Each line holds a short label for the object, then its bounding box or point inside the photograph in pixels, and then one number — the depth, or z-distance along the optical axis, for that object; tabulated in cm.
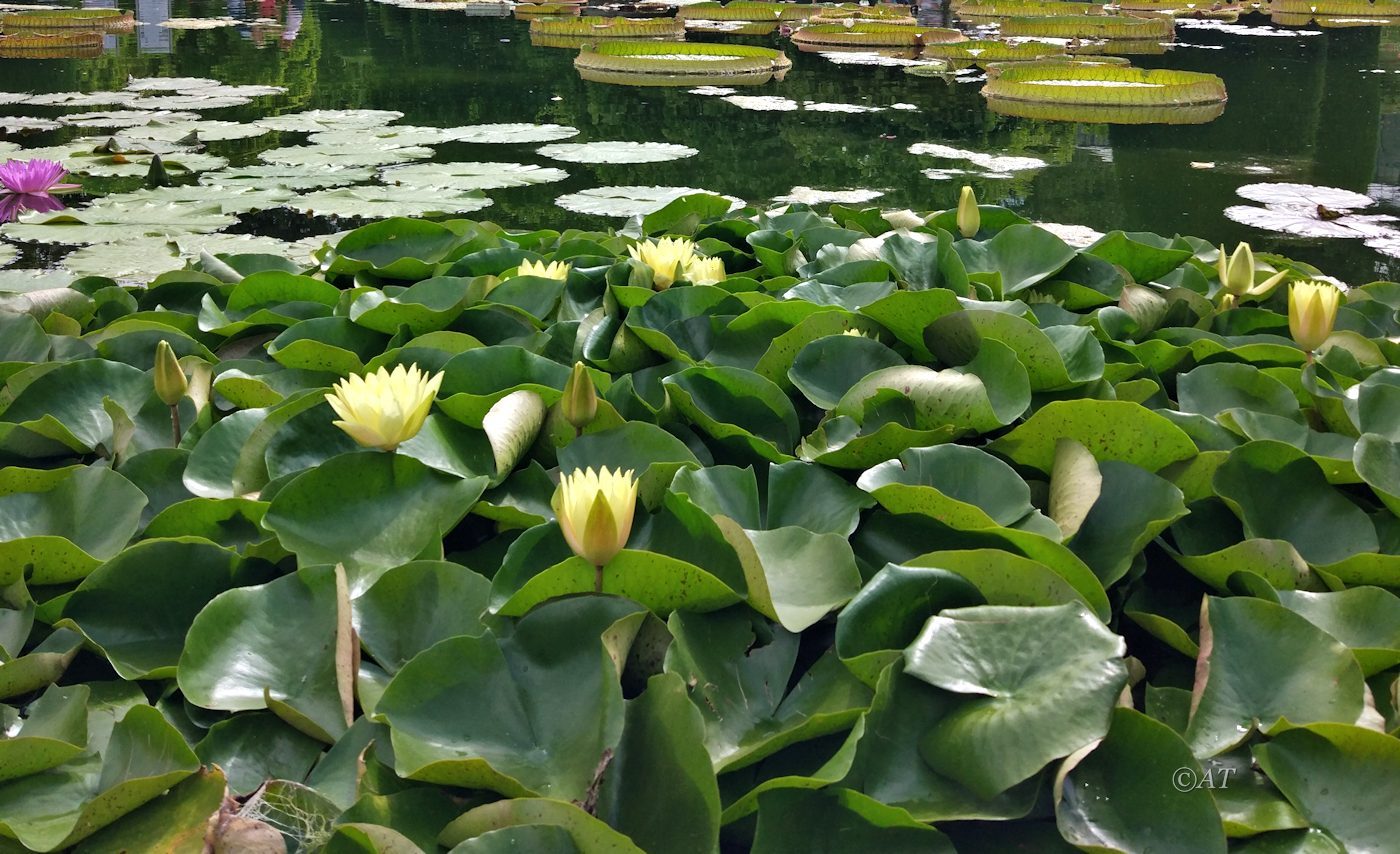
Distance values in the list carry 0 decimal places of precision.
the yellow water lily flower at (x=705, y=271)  181
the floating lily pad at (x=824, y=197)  516
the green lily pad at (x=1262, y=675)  92
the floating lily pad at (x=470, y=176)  493
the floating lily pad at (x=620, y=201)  464
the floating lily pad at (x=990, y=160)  628
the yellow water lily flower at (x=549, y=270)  183
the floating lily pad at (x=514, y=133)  627
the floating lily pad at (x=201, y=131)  596
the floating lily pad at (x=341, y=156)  541
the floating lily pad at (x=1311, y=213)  490
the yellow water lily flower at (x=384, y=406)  112
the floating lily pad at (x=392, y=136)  608
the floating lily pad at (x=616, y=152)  580
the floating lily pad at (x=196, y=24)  1348
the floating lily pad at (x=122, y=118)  640
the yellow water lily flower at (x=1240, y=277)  185
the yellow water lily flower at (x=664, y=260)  175
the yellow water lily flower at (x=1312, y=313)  151
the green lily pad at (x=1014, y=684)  83
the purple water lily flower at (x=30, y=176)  288
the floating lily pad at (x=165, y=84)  809
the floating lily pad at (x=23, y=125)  611
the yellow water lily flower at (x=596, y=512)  93
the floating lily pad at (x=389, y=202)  429
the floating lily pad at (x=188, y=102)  727
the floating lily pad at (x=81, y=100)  722
